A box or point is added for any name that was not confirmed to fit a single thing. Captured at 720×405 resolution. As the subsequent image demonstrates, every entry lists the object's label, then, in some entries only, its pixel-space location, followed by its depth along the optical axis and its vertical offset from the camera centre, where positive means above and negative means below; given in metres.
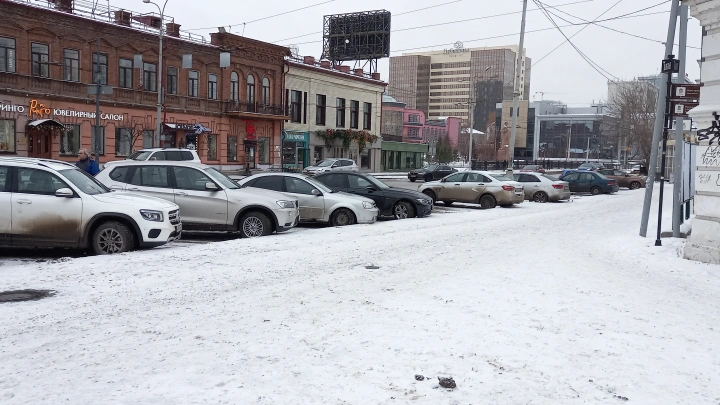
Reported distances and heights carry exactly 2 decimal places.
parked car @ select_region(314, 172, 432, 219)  17.41 -0.97
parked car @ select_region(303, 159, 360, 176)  41.02 -0.36
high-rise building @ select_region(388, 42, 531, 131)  168.75 +26.55
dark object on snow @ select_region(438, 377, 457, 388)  4.67 -1.72
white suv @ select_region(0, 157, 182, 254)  9.88 -1.05
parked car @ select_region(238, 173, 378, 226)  15.06 -1.03
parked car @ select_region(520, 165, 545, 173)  60.25 -0.23
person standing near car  15.80 -0.35
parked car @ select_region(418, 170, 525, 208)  22.69 -0.99
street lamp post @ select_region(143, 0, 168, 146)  33.50 +4.02
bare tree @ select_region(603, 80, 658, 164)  54.25 +5.32
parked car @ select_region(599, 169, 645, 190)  42.12 -0.82
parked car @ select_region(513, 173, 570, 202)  26.86 -0.97
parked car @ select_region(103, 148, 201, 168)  22.72 -0.02
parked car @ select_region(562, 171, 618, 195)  34.28 -0.87
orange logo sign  31.53 +2.17
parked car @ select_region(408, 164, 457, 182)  44.75 -0.80
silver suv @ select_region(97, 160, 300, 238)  12.65 -0.86
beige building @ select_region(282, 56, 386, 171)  50.00 +4.24
